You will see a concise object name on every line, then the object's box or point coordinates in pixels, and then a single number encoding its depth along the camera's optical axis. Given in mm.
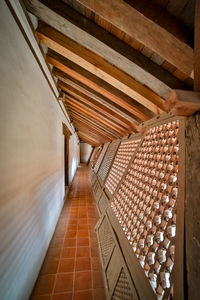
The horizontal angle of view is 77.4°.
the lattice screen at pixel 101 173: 4406
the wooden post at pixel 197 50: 687
